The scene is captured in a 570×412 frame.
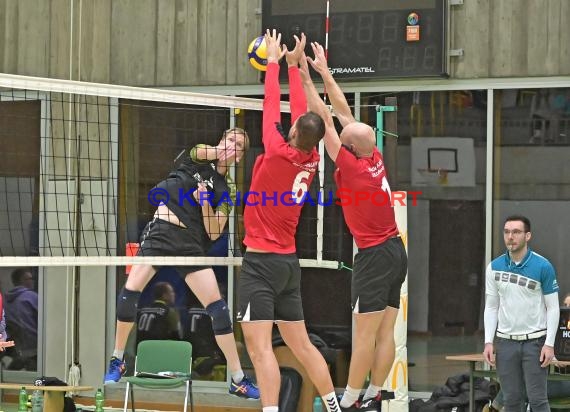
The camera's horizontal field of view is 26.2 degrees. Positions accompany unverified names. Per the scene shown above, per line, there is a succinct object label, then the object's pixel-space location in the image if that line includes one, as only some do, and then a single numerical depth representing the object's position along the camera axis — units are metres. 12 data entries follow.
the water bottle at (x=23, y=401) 11.70
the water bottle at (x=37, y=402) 11.86
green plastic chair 11.62
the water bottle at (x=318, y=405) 11.62
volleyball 10.22
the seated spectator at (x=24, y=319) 13.32
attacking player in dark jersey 9.57
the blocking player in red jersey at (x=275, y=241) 8.36
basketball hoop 11.93
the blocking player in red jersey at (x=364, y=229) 8.51
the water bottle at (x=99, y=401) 11.83
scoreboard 11.77
